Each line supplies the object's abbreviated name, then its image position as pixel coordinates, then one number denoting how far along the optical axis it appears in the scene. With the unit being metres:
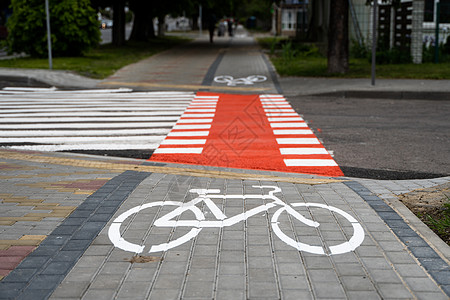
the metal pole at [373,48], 17.01
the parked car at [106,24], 90.91
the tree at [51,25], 26.20
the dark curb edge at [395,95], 16.23
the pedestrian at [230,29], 65.62
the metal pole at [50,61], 21.87
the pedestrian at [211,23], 43.94
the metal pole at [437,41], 24.67
